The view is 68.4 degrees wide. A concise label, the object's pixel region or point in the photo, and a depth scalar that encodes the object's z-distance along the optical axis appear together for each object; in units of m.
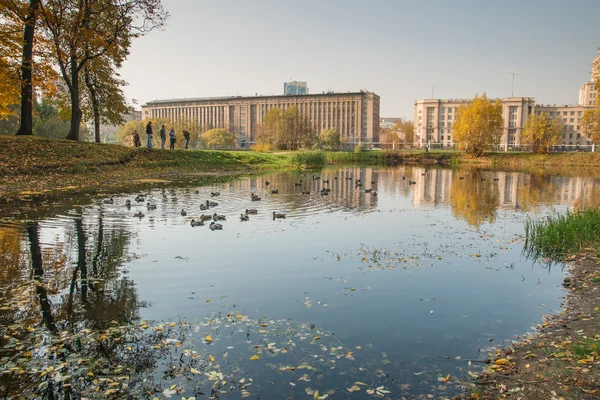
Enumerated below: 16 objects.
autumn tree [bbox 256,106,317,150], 99.25
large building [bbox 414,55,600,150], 183.50
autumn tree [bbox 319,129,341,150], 126.21
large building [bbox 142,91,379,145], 190.29
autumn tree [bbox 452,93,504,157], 83.25
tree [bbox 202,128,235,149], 134.81
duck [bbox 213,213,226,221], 18.02
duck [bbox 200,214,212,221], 17.48
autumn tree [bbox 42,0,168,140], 33.00
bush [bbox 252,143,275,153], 89.56
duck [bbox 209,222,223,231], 16.28
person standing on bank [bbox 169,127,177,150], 49.23
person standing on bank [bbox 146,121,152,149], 44.14
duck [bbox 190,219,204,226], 16.64
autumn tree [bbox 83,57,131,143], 42.06
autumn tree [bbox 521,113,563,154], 84.31
